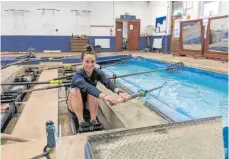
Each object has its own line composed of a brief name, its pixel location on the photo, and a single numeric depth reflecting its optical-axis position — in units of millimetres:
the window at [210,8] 7277
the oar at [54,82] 2774
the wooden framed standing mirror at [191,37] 7246
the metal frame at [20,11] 10031
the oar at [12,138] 1556
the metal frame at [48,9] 10376
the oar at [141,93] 1983
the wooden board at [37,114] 1880
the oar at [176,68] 3973
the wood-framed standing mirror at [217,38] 6180
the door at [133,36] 11977
